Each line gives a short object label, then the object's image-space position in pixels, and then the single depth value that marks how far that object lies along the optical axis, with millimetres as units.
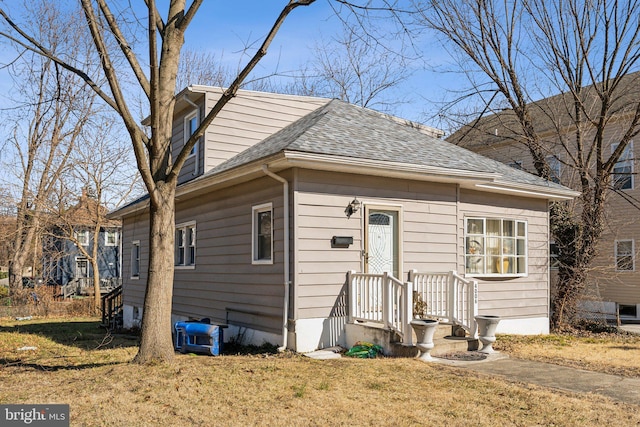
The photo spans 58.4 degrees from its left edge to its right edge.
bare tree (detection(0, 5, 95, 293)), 23922
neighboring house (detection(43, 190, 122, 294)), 35875
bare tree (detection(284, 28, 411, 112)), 27234
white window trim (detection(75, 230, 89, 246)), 38950
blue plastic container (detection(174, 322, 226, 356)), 10195
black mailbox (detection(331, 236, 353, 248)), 9875
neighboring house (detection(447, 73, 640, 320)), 17748
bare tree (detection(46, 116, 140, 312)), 23734
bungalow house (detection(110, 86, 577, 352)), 9656
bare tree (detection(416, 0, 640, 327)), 14492
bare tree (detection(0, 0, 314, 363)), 7633
